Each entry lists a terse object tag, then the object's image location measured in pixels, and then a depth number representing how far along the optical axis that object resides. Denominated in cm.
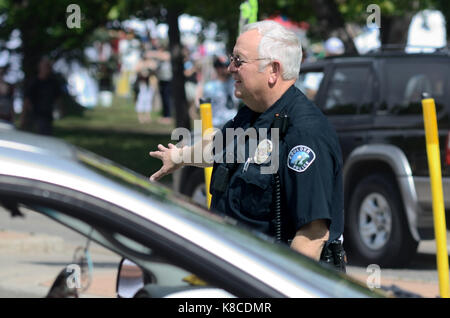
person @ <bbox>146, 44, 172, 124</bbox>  2895
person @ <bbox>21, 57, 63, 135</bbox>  1688
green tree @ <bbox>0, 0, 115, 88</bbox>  2028
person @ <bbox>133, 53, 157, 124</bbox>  2997
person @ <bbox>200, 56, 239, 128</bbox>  1234
